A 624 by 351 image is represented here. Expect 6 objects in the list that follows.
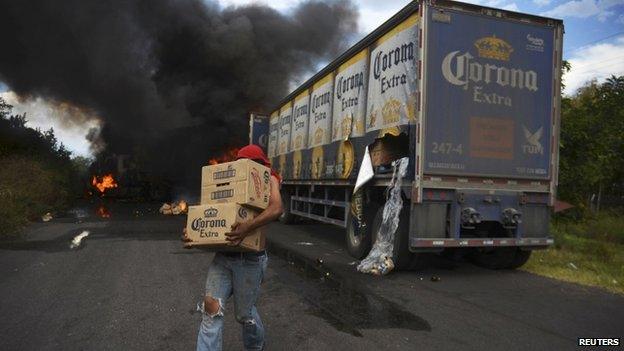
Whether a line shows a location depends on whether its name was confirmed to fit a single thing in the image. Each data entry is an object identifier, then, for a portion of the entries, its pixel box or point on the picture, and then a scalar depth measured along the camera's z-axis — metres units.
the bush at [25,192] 10.36
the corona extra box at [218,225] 3.07
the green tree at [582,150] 12.66
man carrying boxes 3.08
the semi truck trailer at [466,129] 6.63
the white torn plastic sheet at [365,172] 7.62
